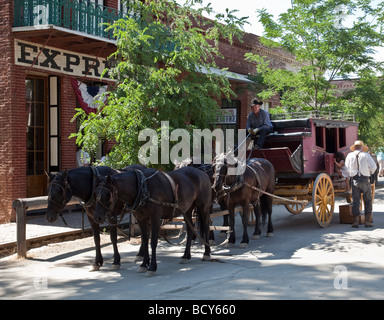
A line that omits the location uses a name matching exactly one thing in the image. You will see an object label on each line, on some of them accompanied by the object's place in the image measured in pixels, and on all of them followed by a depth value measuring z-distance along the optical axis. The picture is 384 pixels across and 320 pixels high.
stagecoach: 11.79
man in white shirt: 11.66
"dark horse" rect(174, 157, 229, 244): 10.23
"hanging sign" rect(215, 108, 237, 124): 11.85
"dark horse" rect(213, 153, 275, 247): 9.76
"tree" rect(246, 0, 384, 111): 18.12
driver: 11.99
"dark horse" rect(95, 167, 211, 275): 7.37
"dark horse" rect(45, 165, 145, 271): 7.48
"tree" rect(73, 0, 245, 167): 10.88
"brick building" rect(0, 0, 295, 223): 13.27
